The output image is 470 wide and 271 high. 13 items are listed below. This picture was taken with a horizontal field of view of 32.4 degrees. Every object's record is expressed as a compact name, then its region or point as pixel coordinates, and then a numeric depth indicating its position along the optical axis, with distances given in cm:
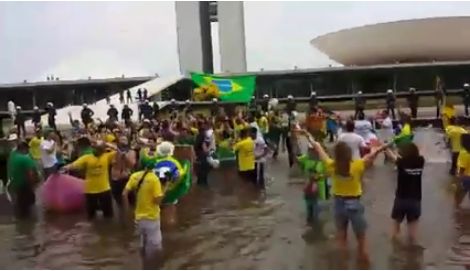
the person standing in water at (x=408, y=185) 936
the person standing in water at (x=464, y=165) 1142
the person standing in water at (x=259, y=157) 1488
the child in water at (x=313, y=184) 1052
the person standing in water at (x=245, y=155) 1443
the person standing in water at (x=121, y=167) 1218
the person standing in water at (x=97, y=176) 1111
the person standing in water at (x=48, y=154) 1419
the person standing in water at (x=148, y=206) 875
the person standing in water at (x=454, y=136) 1459
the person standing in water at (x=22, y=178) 1240
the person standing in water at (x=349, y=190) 865
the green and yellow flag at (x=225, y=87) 2856
